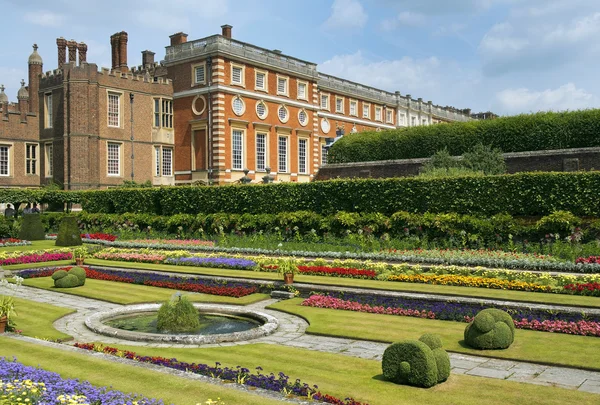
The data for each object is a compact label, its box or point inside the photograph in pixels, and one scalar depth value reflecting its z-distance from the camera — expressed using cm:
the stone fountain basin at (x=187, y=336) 1047
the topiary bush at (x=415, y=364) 755
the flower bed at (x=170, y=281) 1552
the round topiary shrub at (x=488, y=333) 958
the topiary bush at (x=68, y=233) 2772
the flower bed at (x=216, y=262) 1953
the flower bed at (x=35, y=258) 2116
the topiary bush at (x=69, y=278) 1658
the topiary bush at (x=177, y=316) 1138
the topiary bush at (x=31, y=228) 3070
